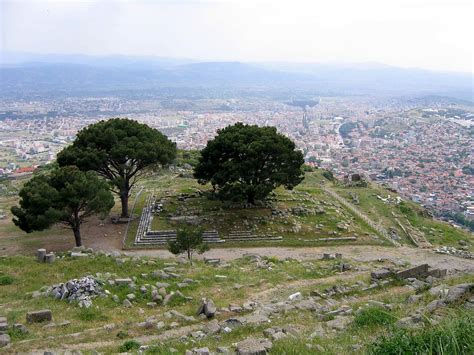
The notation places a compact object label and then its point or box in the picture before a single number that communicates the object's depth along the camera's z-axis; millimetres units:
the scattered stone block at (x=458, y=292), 12820
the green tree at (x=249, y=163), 30891
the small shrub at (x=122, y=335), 13223
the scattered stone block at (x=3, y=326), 13259
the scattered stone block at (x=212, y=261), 22797
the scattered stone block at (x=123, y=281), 17141
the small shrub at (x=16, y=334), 12978
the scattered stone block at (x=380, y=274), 19391
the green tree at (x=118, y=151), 30141
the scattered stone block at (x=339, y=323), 12781
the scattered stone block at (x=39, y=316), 14086
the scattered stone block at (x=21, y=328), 13305
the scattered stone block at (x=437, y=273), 20109
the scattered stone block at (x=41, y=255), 20344
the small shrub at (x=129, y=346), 12094
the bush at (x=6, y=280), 17875
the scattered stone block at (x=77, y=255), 20688
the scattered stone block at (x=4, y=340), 12385
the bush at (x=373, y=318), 12273
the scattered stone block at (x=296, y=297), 17042
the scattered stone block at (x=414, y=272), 19438
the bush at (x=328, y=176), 52844
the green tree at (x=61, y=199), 24625
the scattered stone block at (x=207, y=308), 14570
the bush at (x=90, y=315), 14570
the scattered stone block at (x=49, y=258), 20219
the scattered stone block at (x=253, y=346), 9938
